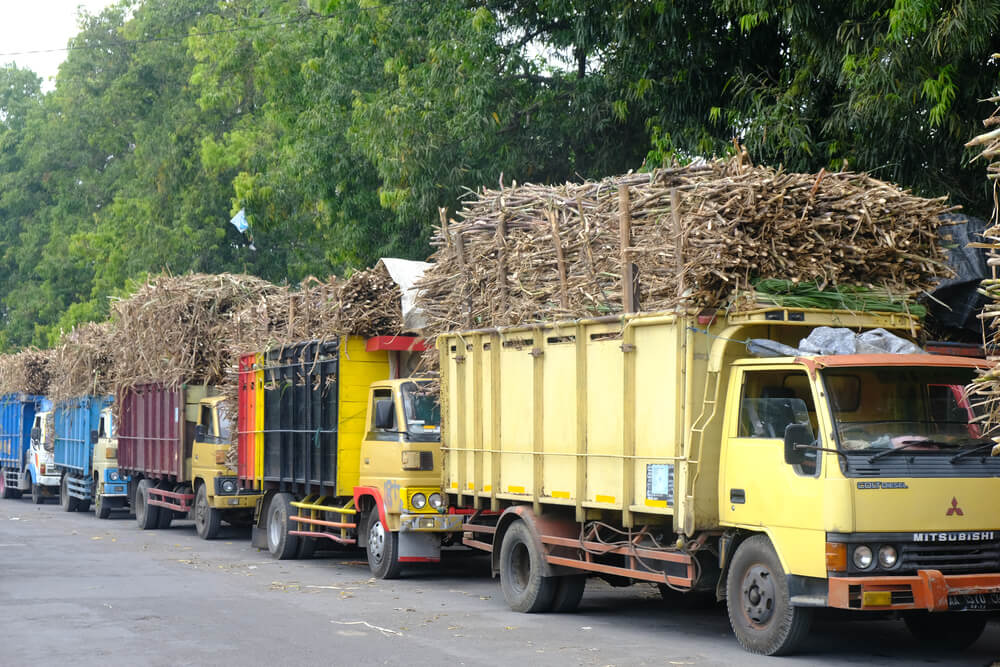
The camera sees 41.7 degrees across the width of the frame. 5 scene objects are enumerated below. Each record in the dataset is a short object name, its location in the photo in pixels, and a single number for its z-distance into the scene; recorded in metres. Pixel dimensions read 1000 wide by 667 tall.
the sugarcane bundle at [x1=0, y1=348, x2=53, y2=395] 33.28
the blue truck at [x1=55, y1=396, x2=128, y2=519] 26.20
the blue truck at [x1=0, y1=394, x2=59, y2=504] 31.25
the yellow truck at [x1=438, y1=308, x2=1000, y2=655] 8.87
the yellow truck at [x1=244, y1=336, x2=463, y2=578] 14.52
